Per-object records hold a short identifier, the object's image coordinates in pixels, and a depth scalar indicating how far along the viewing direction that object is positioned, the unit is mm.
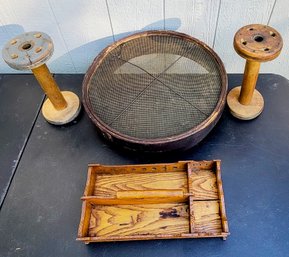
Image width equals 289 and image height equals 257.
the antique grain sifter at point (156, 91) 787
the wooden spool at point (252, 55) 741
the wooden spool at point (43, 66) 768
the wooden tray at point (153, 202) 718
